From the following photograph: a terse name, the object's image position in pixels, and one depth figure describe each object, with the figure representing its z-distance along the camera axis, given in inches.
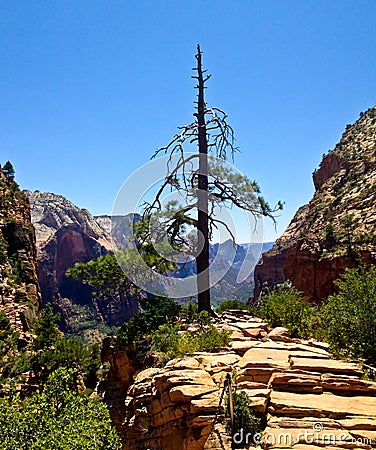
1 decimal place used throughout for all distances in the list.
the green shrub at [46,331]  844.6
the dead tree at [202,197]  445.7
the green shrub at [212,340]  284.4
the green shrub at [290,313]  331.6
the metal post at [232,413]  171.8
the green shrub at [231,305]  490.3
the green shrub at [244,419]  174.7
